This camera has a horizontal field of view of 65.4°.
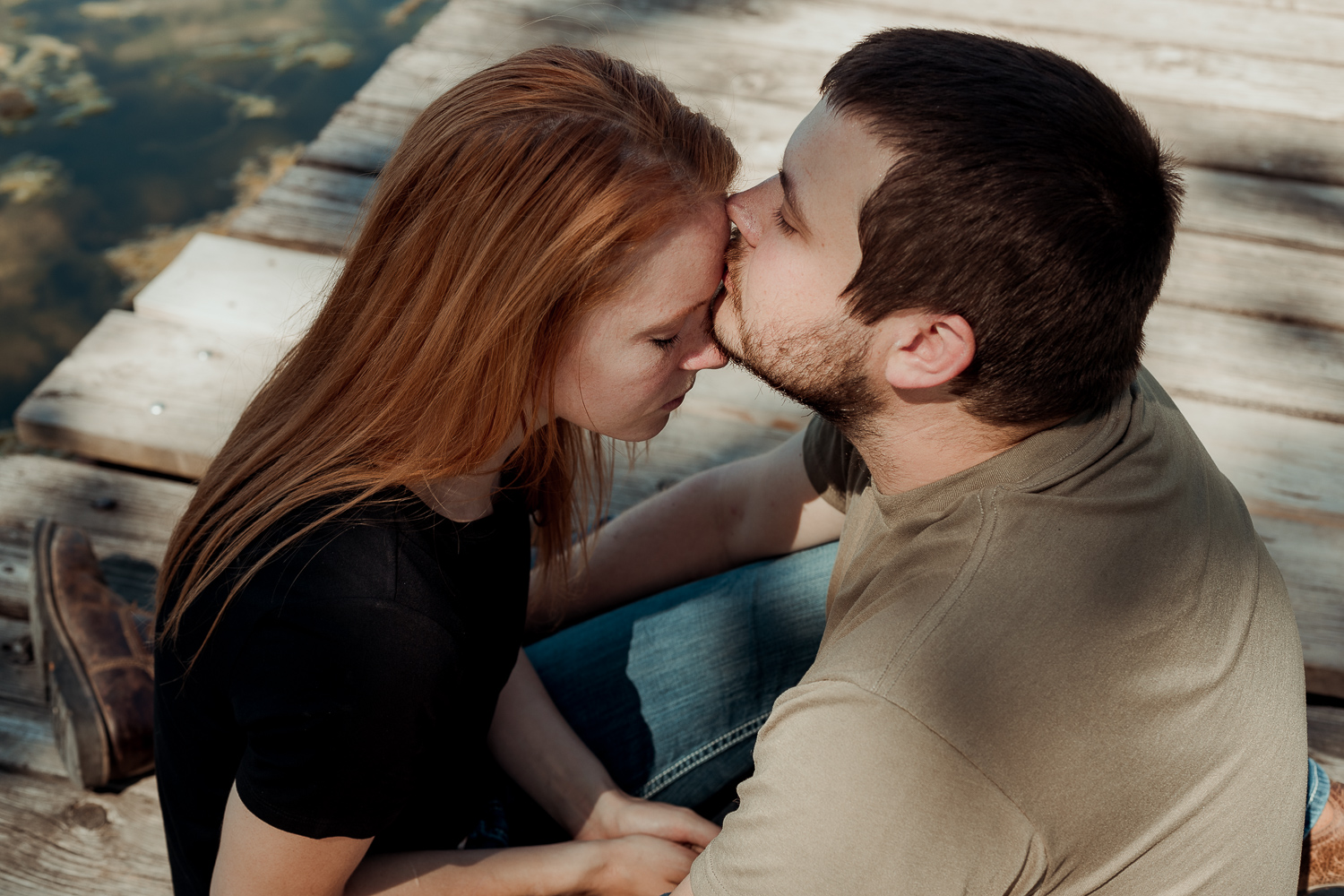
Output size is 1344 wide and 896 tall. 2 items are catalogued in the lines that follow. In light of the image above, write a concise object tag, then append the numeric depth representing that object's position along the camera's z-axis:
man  0.96
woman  1.07
